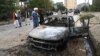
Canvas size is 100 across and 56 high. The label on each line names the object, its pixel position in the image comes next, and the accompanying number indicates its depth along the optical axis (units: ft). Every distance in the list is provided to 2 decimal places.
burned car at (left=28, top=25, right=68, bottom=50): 12.49
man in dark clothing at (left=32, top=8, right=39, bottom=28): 20.60
